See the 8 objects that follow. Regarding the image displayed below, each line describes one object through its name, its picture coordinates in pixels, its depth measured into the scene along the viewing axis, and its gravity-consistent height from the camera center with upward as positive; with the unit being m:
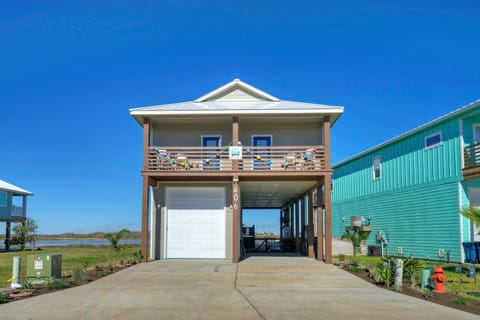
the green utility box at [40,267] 13.34 -1.40
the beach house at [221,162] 19.09 +2.13
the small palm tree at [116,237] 19.00 -0.84
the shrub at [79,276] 13.78 -1.70
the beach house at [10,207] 37.78 +0.74
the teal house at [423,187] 19.84 +1.34
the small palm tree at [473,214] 14.46 +0.04
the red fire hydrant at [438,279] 11.80 -1.53
